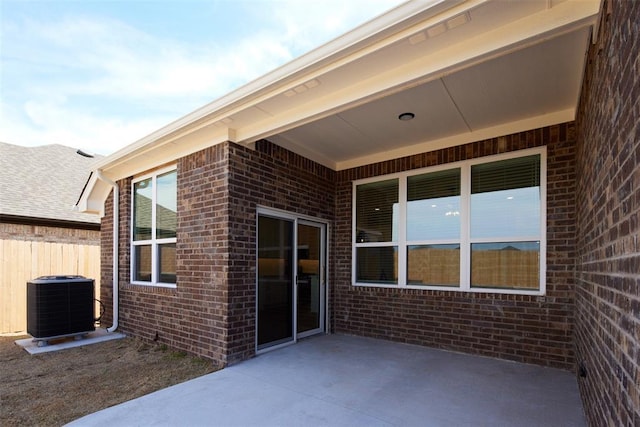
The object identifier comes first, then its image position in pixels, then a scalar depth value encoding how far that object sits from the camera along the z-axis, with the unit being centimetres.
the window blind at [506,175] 457
